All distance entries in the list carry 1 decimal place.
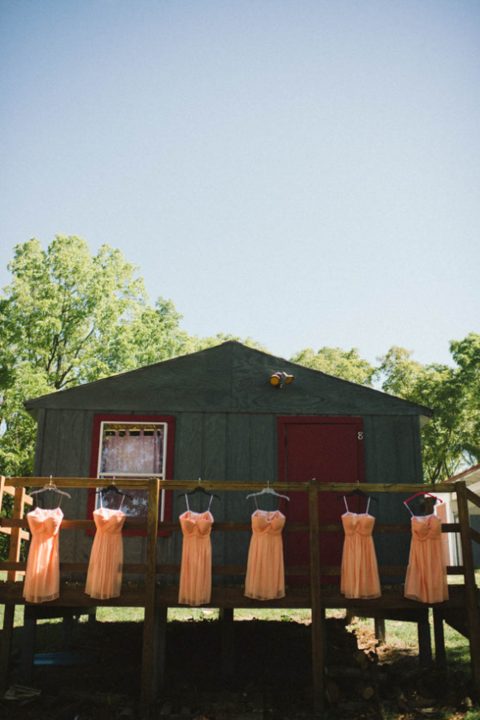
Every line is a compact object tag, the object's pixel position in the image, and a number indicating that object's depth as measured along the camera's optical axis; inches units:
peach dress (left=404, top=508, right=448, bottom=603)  256.2
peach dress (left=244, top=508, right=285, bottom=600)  252.5
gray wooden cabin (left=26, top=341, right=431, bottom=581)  339.0
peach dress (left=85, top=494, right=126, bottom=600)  249.3
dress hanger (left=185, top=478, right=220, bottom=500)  260.1
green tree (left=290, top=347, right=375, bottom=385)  1349.7
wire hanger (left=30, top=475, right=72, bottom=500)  261.9
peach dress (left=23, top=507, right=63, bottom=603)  248.1
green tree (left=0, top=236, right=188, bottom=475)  837.8
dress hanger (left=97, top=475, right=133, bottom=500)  262.6
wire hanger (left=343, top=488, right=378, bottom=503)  271.4
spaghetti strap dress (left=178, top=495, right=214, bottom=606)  251.6
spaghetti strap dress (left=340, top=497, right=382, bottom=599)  255.6
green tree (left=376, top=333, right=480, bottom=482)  1034.1
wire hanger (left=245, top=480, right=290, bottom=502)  265.0
